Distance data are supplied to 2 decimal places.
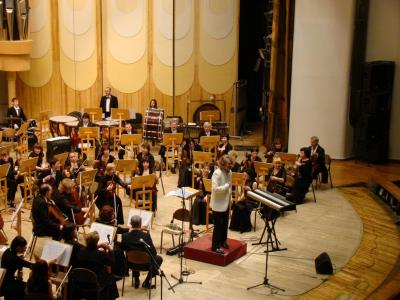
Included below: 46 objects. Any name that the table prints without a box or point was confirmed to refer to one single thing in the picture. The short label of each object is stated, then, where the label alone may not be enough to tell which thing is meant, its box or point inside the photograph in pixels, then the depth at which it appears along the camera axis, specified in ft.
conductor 28.09
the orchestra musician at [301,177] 38.75
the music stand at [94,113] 51.39
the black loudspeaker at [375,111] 46.50
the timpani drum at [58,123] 48.47
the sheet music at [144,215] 27.80
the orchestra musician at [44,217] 28.71
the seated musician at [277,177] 35.42
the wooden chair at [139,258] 24.71
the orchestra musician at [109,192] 32.86
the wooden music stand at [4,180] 34.40
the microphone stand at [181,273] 27.35
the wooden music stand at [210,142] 43.65
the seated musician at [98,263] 23.31
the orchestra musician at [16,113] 51.17
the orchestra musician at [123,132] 42.27
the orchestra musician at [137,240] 25.22
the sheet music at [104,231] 25.77
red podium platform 29.43
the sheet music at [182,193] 29.37
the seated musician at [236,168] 36.77
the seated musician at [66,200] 30.37
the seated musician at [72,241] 23.64
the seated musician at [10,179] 36.76
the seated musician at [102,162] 36.40
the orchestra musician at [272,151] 39.52
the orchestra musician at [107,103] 53.31
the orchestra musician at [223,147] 42.42
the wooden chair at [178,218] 29.22
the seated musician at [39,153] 38.13
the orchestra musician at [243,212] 33.78
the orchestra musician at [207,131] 44.48
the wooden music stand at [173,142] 44.11
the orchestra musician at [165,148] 45.14
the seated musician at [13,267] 22.88
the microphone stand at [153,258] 23.98
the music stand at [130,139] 43.57
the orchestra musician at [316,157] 40.60
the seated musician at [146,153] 38.32
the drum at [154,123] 48.39
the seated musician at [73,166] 35.37
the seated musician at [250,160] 38.14
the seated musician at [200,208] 34.04
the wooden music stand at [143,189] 34.12
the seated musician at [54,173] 34.39
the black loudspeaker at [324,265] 28.48
